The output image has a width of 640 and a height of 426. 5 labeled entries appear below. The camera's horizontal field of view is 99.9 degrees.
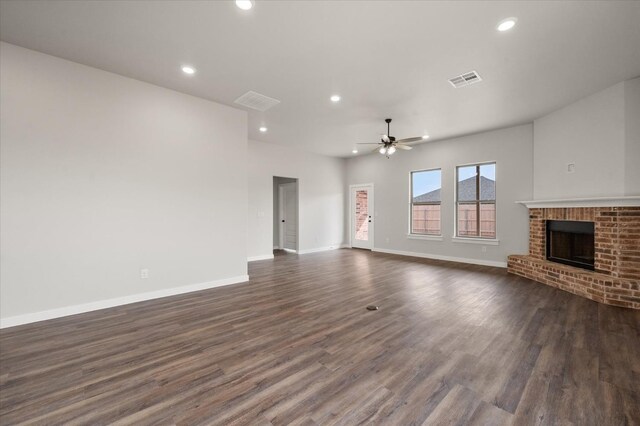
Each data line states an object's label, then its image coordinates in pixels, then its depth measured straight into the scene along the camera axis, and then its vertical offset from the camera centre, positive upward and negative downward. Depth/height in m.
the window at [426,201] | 7.09 +0.27
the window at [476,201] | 6.19 +0.25
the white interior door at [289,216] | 8.28 -0.14
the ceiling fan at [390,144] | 5.21 +1.32
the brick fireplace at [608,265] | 3.66 -0.79
